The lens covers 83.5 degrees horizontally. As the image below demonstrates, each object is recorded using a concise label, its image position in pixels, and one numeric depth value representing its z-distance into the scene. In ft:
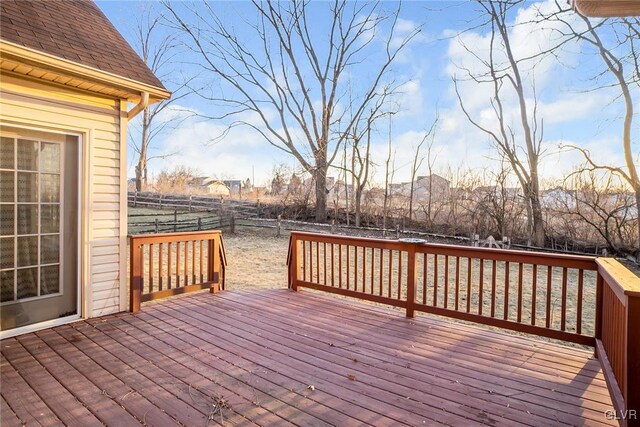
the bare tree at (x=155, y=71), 65.51
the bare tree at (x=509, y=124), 36.91
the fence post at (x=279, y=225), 43.99
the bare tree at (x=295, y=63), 55.42
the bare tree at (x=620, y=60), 30.42
